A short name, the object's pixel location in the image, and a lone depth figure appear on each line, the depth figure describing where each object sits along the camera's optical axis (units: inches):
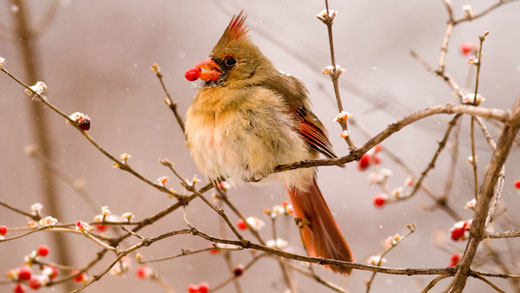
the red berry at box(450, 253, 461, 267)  193.2
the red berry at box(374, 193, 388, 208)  227.0
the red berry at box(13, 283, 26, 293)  203.8
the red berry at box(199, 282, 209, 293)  206.8
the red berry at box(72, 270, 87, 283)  204.6
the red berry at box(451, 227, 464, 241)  184.4
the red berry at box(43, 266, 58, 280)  196.6
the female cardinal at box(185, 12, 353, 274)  208.1
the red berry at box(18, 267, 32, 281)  197.0
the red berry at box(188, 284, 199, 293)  207.8
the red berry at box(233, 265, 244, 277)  207.2
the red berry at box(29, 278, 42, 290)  193.0
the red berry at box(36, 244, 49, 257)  199.9
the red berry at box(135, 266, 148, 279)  232.1
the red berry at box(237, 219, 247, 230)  223.5
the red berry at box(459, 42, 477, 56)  239.3
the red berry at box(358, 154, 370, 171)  247.1
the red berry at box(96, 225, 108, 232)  225.6
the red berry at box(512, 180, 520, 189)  188.7
